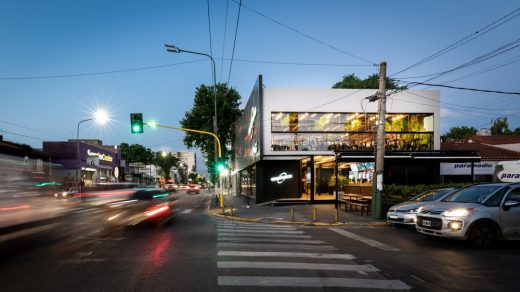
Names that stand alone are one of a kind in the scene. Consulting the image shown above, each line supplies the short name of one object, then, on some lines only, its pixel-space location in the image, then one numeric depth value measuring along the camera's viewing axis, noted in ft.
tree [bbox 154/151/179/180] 422.82
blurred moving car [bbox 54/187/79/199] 115.22
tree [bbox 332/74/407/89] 179.81
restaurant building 94.43
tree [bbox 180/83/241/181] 170.40
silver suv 34.35
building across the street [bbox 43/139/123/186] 165.99
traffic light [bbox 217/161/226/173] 92.07
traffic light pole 86.72
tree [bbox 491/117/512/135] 217.56
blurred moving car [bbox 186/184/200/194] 204.63
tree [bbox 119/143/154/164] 385.79
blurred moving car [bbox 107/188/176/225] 59.14
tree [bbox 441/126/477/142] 251.19
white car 49.52
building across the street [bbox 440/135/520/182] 95.45
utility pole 59.98
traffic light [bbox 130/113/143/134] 78.89
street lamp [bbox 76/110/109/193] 165.07
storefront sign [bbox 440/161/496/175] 94.89
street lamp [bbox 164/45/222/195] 82.30
